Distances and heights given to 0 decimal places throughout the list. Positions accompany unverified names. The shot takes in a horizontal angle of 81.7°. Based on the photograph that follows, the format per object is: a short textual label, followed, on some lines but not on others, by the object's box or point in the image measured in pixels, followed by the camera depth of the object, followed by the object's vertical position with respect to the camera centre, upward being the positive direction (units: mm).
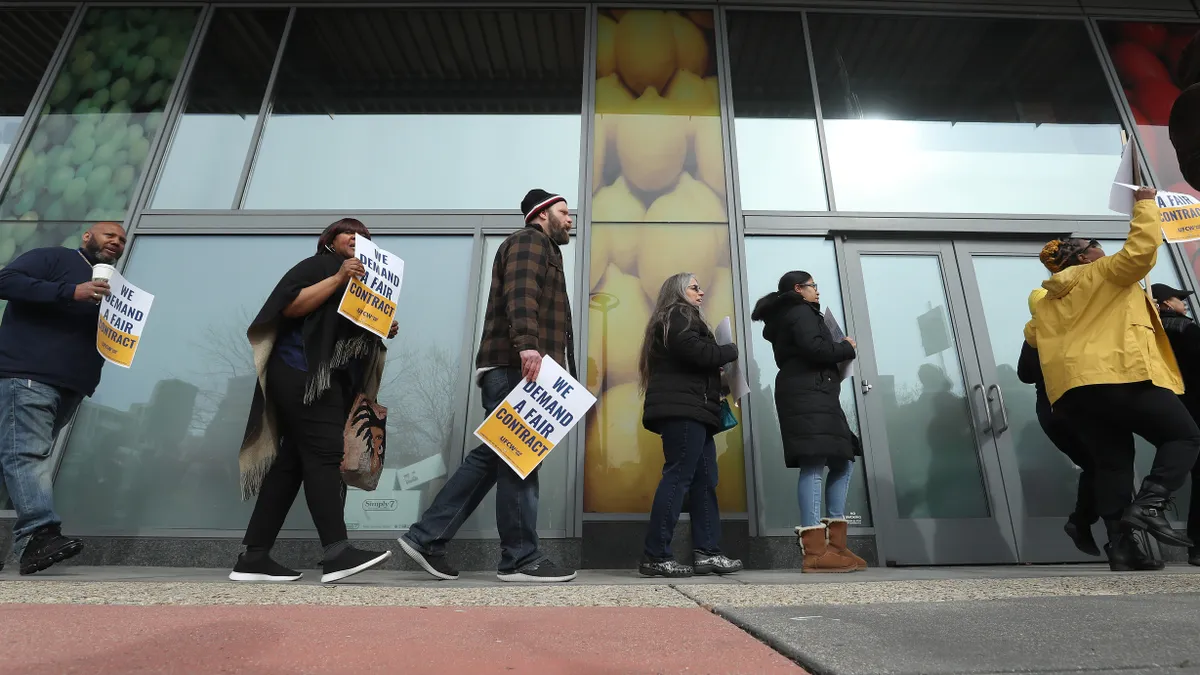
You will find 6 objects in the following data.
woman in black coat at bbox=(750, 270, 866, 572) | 3713 +852
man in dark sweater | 3174 +867
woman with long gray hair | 3471 +742
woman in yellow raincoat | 3145 +900
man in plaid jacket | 3092 +855
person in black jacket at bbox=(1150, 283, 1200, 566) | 3831 +1179
